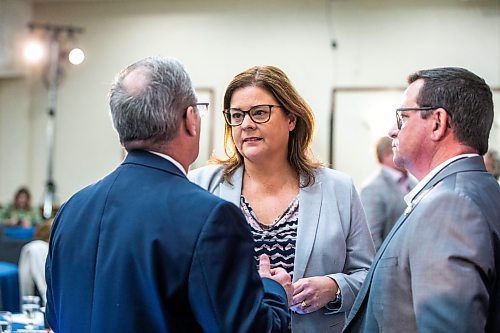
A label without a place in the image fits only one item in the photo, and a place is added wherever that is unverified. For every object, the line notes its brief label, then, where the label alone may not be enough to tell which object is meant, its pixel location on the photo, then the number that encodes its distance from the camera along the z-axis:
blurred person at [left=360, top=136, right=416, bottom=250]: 4.88
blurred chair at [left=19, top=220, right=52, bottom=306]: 5.60
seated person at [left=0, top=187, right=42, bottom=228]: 9.39
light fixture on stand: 10.81
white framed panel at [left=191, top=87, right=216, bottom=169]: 10.20
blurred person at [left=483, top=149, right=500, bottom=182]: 4.97
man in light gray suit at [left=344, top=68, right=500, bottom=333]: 1.66
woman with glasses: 2.38
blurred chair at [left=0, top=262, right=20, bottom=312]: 6.18
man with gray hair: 1.54
